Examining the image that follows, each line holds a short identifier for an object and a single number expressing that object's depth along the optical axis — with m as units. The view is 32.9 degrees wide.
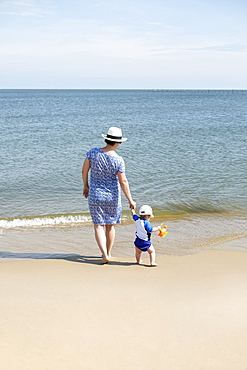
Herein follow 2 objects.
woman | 5.18
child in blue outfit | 5.30
